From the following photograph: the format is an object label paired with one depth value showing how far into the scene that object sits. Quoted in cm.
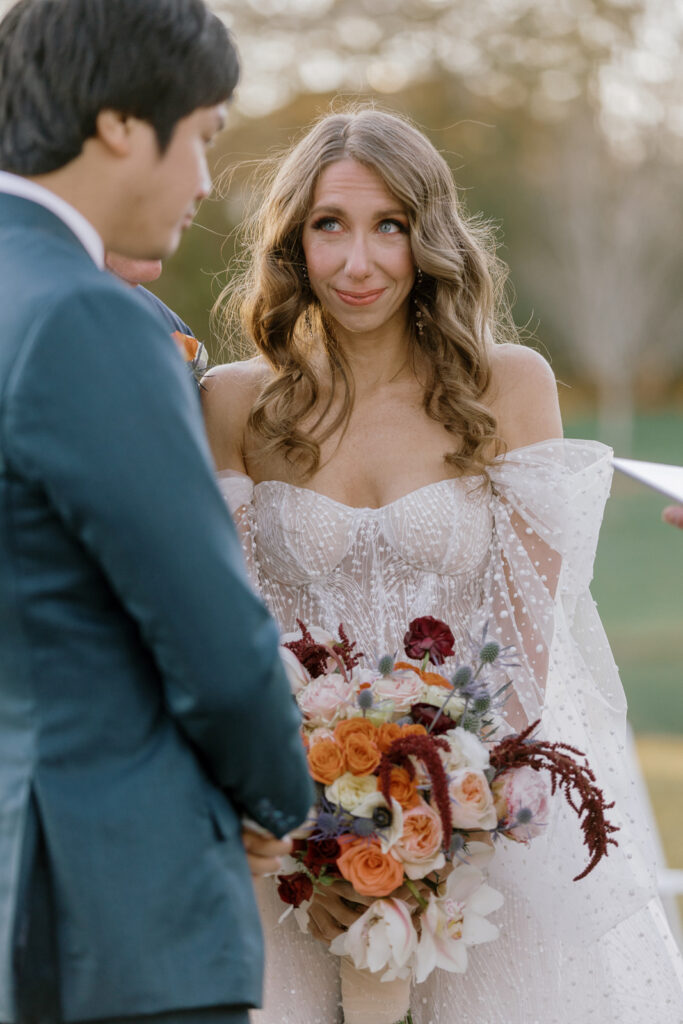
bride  260
